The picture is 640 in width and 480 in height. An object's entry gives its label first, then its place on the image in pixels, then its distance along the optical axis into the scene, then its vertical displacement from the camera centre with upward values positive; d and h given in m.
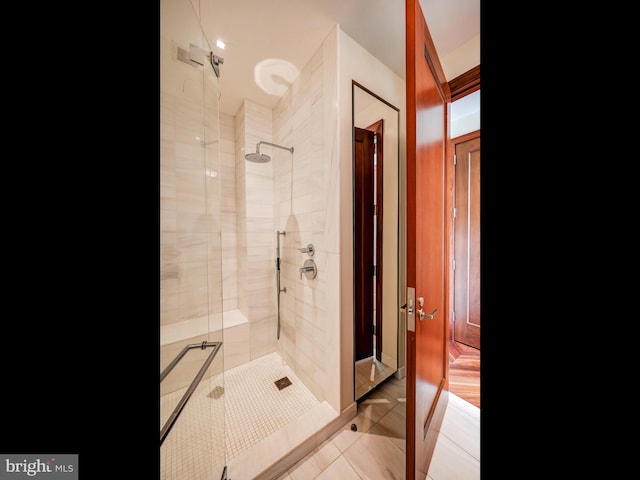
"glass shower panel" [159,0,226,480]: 0.70 -0.09
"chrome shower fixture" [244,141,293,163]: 1.76 +0.71
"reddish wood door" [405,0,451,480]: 0.85 +0.03
